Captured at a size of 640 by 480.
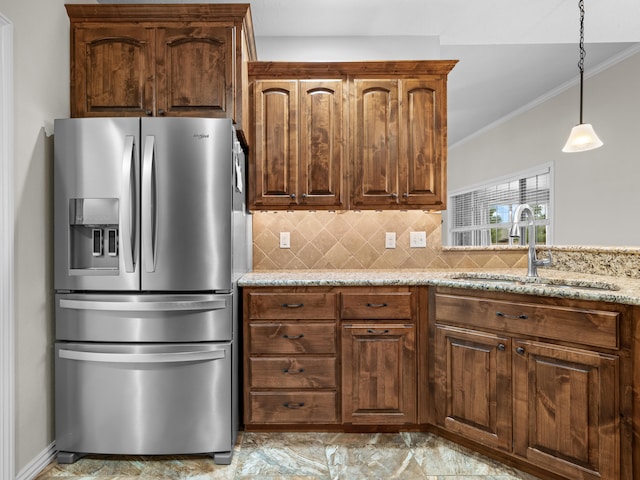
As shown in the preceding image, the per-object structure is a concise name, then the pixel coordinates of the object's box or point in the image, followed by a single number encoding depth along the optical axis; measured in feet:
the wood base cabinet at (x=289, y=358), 7.23
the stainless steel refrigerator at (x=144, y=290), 6.30
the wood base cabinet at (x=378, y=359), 7.23
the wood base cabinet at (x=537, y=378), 5.16
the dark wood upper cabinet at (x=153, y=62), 7.04
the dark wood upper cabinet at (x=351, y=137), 8.50
